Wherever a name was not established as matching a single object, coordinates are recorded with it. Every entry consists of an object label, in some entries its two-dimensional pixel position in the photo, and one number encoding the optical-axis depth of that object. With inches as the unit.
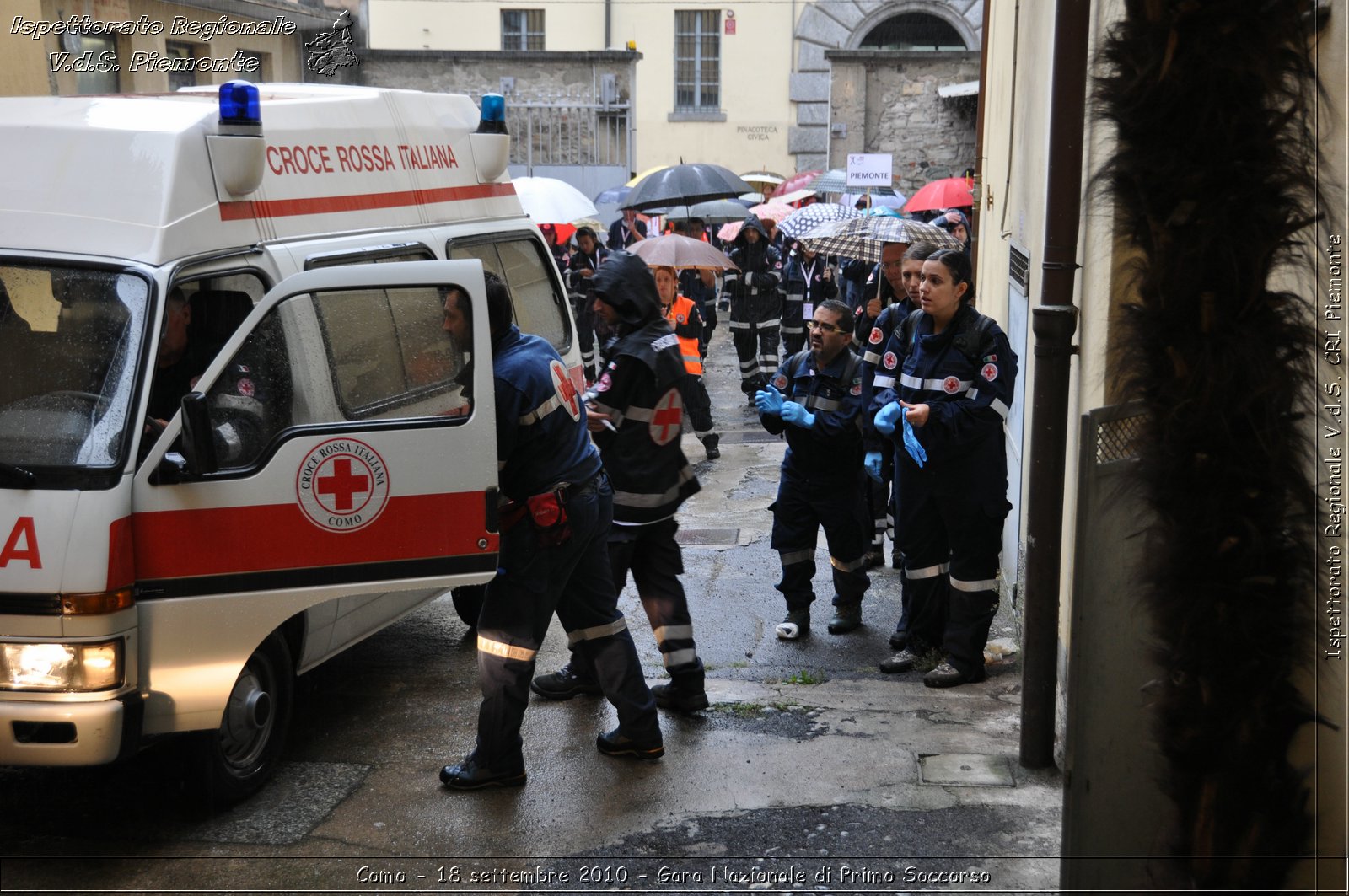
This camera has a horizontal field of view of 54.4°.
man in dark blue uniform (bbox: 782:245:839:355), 561.6
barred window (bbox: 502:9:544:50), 1270.9
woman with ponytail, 223.0
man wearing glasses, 254.1
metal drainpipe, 176.9
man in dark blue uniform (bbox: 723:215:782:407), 551.2
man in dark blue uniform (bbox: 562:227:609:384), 574.9
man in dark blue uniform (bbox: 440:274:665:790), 187.2
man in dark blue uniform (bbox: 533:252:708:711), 211.0
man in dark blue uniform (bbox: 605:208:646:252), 732.0
